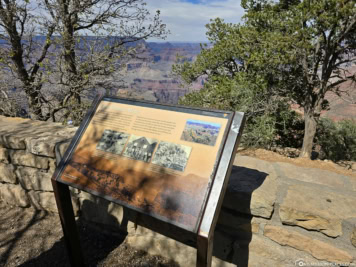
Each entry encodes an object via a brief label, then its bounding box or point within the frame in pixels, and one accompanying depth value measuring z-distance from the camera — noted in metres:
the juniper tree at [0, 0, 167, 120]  5.64
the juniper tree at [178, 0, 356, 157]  4.90
